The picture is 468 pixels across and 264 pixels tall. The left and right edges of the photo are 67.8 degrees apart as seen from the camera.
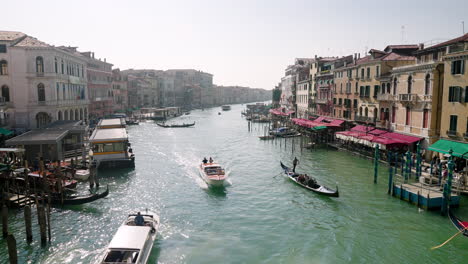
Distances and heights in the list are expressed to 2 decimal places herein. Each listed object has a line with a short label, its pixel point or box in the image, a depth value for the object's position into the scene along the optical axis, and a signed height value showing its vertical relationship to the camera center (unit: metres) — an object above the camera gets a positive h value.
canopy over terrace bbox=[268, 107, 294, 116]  77.75 -2.32
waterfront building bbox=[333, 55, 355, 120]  47.47 +1.95
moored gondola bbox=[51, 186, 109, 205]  21.70 -6.14
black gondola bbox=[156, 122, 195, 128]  74.74 -4.99
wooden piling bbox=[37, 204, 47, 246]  16.48 -5.80
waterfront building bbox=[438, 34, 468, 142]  25.94 +0.98
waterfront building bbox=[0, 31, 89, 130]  38.50 +2.26
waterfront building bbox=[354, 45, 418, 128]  38.78 +3.56
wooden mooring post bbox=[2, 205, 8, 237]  16.81 -5.94
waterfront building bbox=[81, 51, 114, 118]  70.50 +3.25
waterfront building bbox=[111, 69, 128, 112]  87.25 +2.60
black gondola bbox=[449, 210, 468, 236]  17.30 -6.12
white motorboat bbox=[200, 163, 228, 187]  26.16 -5.58
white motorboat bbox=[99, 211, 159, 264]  14.05 -6.09
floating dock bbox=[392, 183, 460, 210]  21.34 -5.81
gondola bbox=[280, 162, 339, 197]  23.89 -6.10
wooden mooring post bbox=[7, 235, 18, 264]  13.17 -5.62
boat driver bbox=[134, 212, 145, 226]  17.36 -5.94
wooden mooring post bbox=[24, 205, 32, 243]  16.35 -5.94
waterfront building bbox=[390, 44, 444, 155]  29.95 +0.72
